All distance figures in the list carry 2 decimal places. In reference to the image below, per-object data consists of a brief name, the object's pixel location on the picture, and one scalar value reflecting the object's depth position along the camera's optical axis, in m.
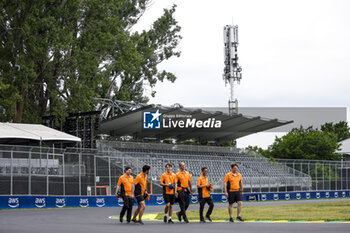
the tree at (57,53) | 39.75
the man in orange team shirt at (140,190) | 18.33
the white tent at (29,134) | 36.38
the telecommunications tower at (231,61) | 80.39
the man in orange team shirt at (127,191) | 18.70
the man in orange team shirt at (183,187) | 18.95
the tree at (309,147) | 81.94
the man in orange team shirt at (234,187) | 19.50
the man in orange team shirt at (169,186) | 18.92
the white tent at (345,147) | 91.26
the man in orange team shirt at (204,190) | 19.42
